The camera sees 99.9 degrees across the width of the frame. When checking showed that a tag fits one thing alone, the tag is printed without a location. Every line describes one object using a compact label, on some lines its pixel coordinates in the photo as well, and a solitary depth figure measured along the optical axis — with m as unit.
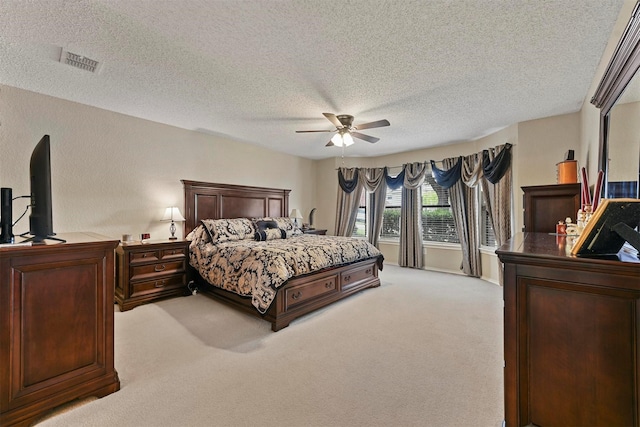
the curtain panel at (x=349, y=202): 6.39
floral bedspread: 2.90
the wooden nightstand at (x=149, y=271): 3.42
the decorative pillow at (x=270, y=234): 4.41
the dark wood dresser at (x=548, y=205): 2.81
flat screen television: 1.87
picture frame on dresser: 1.06
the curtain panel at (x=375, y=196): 6.16
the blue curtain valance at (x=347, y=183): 6.36
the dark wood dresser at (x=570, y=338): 1.04
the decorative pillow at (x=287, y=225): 4.97
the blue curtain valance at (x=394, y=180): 5.89
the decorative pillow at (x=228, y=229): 4.13
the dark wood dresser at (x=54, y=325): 1.53
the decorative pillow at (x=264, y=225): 4.70
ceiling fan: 3.32
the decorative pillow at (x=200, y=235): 4.15
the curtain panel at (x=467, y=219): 4.98
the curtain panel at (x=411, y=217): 5.66
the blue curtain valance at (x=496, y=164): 4.29
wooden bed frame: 3.03
